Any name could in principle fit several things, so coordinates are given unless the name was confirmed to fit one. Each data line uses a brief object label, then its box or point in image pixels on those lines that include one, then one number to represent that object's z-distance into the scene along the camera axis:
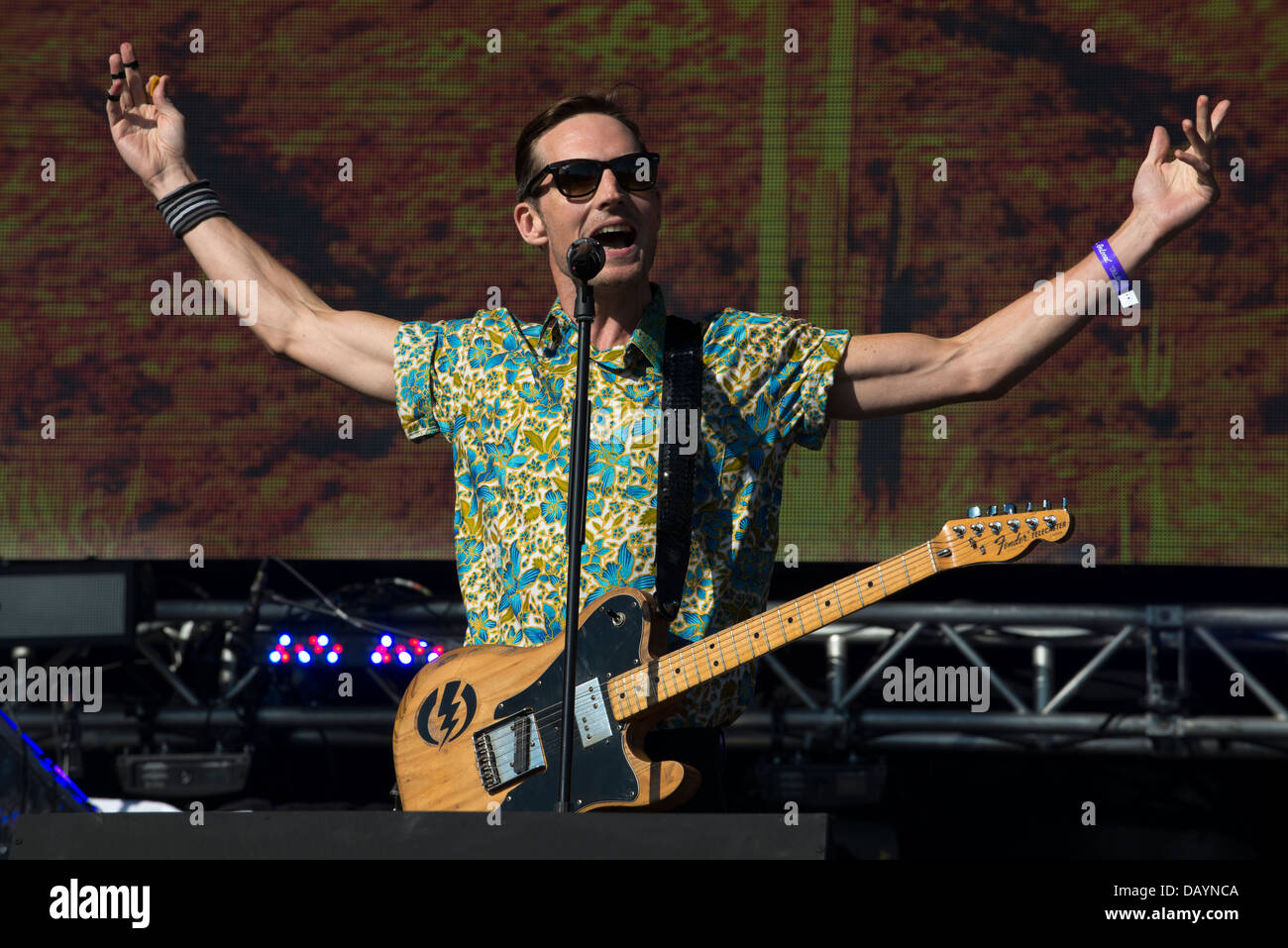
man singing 2.84
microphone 2.53
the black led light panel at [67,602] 5.11
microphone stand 2.39
